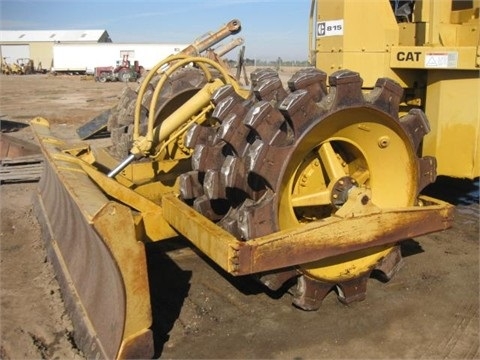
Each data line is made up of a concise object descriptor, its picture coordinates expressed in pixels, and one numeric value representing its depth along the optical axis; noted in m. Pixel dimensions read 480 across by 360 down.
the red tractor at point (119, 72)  40.54
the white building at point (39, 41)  61.97
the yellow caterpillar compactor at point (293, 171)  2.85
